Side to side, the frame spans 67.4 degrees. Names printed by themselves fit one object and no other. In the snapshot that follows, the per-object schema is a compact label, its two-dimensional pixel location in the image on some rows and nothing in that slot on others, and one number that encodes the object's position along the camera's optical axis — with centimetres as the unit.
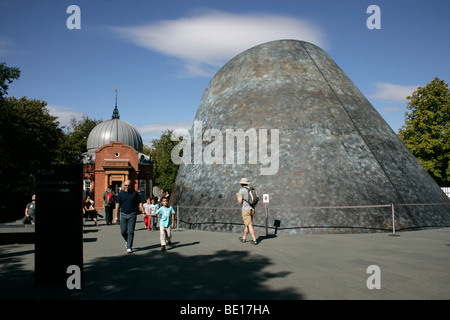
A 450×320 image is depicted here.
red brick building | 4444
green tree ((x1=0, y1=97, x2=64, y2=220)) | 2938
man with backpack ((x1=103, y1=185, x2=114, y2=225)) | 1761
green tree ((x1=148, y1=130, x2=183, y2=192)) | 4991
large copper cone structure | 1320
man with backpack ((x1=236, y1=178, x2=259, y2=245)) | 1062
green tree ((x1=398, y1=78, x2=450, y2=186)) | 3662
